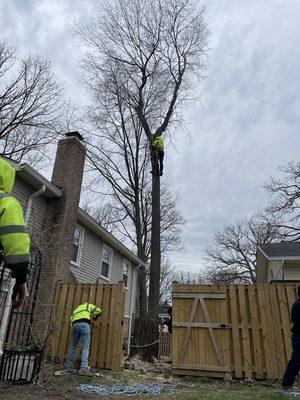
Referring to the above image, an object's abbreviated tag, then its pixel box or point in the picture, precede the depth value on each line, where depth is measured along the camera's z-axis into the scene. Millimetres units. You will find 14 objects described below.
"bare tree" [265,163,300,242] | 28123
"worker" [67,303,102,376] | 7961
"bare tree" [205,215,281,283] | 38962
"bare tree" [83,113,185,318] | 22667
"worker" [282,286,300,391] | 6273
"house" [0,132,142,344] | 10906
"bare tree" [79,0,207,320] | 19031
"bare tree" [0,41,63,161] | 20703
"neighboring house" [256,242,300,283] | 15086
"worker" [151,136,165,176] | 14859
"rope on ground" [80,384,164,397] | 5840
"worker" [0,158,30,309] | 2650
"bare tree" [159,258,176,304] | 53406
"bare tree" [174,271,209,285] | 63491
